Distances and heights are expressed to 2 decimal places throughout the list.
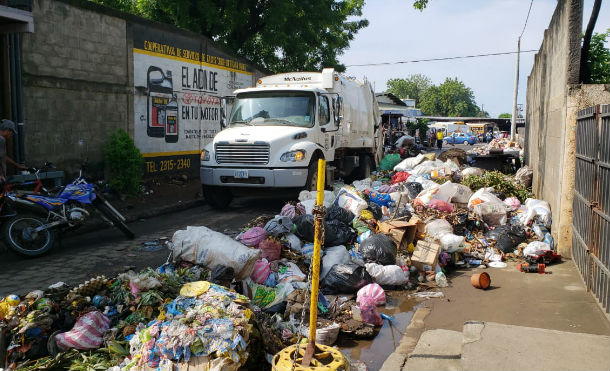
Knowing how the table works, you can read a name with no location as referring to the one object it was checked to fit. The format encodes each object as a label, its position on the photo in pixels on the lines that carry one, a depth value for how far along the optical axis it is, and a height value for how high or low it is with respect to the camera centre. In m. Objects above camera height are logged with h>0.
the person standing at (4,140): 7.39 +0.14
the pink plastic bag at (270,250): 6.00 -1.18
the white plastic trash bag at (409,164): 13.99 -0.35
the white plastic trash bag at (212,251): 5.07 -1.03
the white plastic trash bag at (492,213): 8.27 -1.00
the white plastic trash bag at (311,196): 8.75 -0.79
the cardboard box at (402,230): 6.80 -1.08
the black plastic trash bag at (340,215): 7.37 -0.93
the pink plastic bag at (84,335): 3.83 -1.41
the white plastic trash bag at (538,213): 7.57 -0.94
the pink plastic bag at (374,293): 5.33 -1.50
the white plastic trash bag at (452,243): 6.89 -1.25
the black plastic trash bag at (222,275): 4.83 -1.19
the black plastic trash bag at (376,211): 8.15 -0.96
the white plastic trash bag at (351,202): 8.02 -0.81
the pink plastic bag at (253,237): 6.18 -1.06
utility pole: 31.92 +3.89
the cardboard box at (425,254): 6.23 -1.28
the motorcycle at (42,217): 6.60 -0.90
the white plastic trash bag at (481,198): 8.66 -0.79
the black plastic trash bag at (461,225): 7.98 -1.17
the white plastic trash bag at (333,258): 5.96 -1.30
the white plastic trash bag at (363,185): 10.34 -0.73
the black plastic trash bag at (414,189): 9.97 -0.75
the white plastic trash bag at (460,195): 9.33 -0.80
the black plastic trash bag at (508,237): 7.28 -1.25
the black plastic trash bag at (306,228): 6.80 -1.04
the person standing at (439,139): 36.88 +0.92
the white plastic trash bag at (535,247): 6.66 -1.26
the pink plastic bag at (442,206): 8.59 -0.93
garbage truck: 9.33 +0.27
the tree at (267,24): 16.39 +4.37
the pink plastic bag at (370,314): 4.75 -1.54
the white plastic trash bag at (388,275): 5.92 -1.45
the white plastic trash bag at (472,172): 11.97 -0.48
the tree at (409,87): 113.38 +14.49
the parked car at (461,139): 48.22 +1.22
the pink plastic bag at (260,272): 5.33 -1.29
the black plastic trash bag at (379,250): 6.20 -1.22
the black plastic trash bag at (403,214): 7.94 -1.01
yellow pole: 3.21 -0.78
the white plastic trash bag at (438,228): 7.36 -1.13
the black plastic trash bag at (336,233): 6.68 -1.11
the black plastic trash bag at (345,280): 5.50 -1.40
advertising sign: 12.17 +1.46
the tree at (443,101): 97.94 +9.95
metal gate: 4.52 -0.50
